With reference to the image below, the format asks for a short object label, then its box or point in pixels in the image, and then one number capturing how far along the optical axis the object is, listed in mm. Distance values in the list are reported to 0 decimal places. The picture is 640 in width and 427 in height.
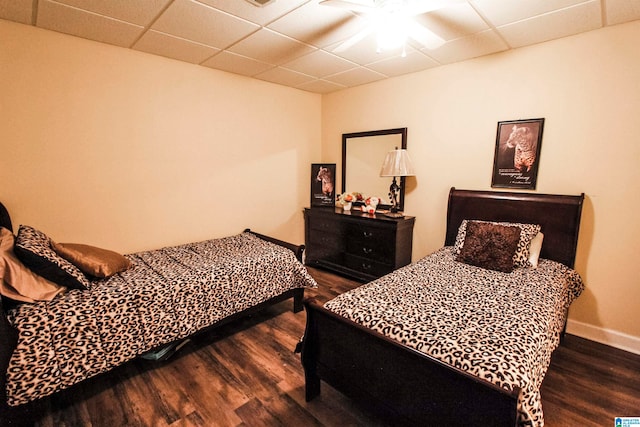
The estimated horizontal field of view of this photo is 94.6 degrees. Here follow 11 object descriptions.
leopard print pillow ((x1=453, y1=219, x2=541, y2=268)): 2396
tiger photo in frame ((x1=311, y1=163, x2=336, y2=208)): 4262
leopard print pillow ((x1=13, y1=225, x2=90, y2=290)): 1741
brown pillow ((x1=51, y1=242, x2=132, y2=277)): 2008
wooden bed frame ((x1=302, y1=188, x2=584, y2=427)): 1164
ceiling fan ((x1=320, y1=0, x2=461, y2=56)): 1632
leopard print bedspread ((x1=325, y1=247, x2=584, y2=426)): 1271
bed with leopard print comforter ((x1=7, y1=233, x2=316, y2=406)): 1562
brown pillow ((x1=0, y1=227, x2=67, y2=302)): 1641
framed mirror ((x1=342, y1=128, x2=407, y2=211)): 3564
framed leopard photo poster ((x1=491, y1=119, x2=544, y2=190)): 2598
